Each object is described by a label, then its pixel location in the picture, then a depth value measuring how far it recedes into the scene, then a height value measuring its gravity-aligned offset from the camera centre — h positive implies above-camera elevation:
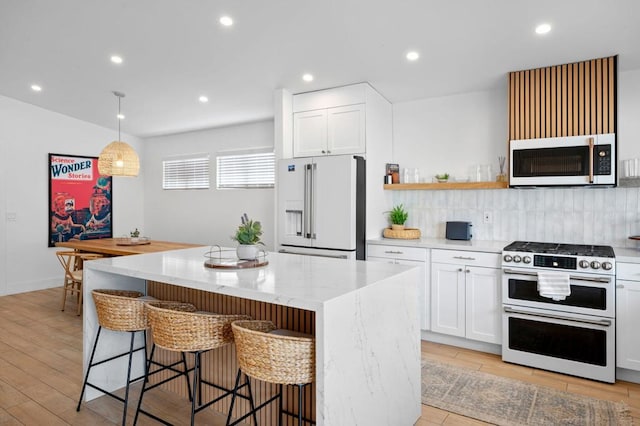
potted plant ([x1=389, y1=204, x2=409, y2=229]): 4.48 -0.07
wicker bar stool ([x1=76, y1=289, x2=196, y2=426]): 2.45 -0.61
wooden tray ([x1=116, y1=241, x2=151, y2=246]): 5.08 -0.40
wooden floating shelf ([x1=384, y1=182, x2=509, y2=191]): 3.85 +0.27
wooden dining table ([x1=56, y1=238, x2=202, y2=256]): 4.53 -0.41
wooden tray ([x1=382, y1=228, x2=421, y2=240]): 4.34 -0.23
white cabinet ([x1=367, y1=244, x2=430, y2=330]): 3.93 -0.47
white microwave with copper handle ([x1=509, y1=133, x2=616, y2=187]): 3.28 +0.43
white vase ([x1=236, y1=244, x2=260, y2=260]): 2.61 -0.26
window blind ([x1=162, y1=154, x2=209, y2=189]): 6.58 +0.67
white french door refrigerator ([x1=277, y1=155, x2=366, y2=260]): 3.96 +0.06
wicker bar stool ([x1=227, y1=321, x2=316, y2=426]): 1.74 -0.64
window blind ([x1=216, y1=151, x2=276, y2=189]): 5.82 +0.62
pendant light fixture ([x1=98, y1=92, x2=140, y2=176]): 4.88 +0.62
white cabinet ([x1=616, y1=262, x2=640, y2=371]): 2.98 -0.76
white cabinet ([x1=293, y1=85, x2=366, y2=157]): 4.19 +0.97
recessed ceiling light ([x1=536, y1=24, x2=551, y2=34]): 2.97 +1.36
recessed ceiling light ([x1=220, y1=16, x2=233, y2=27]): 3.29 +1.57
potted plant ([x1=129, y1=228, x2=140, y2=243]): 5.21 -0.32
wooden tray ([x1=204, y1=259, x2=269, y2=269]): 2.45 -0.32
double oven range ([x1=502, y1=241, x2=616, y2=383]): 3.05 -0.79
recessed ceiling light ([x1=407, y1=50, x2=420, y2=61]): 3.53 +1.38
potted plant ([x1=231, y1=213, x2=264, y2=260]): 2.61 -0.19
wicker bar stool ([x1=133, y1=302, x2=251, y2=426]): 2.10 -0.62
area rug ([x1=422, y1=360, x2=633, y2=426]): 2.56 -1.30
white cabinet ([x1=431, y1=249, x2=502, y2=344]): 3.56 -0.75
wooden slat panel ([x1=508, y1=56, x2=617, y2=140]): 3.32 +0.97
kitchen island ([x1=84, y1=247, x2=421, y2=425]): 1.71 -0.56
